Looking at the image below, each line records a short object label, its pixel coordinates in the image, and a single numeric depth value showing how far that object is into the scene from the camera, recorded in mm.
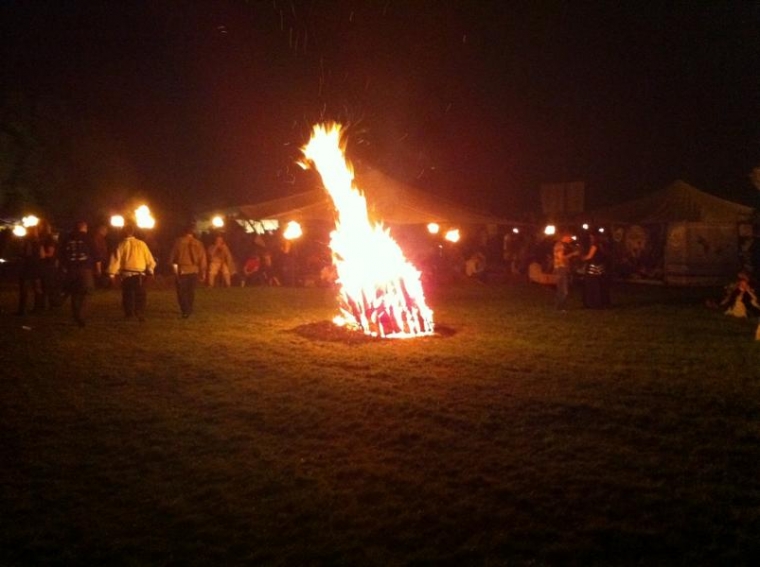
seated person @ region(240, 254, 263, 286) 22136
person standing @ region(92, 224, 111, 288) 13812
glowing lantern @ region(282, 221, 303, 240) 22297
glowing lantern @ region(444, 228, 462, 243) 24797
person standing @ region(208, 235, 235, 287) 21078
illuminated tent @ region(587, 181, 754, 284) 23625
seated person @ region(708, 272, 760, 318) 14180
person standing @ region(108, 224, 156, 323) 12867
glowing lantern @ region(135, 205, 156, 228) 23234
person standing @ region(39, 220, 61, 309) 13898
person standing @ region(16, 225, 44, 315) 13750
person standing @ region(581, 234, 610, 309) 15664
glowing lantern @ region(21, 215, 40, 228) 18095
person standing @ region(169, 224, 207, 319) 13742
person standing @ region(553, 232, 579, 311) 14695
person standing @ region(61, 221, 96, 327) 12461
